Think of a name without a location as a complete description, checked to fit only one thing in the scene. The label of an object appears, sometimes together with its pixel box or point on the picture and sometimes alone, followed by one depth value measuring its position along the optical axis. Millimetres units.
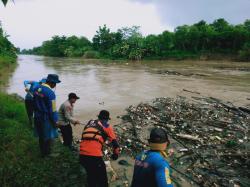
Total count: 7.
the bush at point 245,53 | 39895
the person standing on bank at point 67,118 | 4795
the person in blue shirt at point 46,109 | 4316
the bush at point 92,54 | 63567
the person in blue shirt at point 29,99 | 5752
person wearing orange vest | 3304
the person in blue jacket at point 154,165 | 2094
